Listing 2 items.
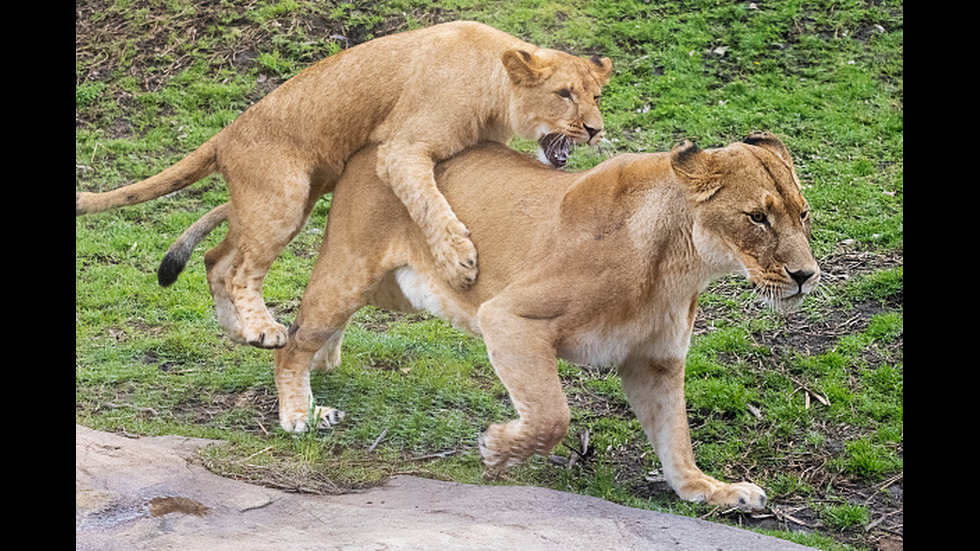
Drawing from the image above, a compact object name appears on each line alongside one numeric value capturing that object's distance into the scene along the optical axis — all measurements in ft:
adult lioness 27.94
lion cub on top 33.22
